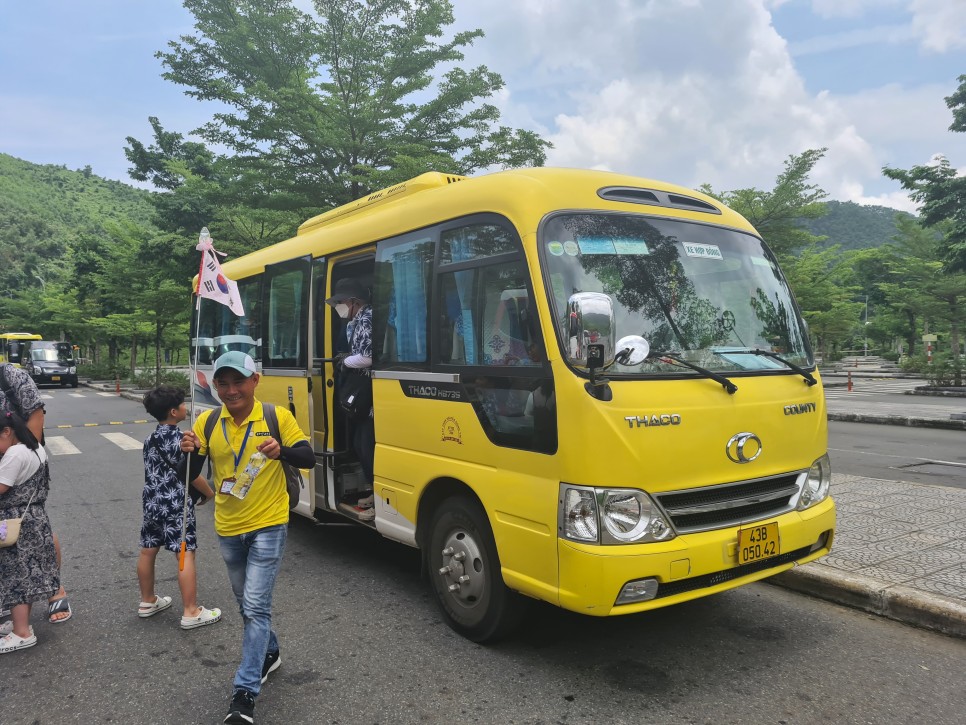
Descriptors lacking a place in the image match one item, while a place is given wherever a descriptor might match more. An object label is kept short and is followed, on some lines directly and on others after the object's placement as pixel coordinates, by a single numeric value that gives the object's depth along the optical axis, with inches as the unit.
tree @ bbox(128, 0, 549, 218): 581.9
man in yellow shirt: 125.1
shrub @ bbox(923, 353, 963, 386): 948.0
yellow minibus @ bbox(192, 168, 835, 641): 132.2
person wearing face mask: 211.6
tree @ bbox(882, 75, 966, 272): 749.9
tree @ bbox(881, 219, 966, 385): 1048.2
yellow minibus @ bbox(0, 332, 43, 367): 1360.7
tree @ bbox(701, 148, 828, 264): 887.1
